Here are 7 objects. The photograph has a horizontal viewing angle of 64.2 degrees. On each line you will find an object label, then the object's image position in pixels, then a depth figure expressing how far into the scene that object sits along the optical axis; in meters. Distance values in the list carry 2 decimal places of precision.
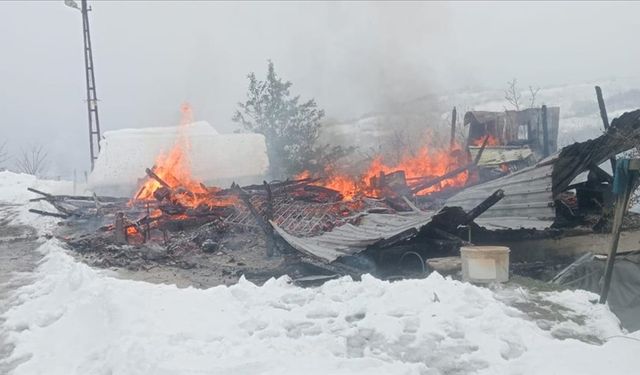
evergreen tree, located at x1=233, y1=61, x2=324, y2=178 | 25.12
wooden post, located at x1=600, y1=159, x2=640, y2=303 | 5.06
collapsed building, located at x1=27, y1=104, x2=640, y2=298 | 7.87
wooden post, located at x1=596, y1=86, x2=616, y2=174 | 9.10
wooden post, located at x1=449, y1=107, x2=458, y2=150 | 20.30
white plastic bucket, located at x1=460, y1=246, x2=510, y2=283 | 6.46
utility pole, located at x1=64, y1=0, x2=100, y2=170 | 24.44
